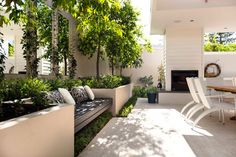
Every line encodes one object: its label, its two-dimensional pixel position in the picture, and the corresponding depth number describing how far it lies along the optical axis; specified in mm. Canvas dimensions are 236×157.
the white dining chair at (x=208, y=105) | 3056
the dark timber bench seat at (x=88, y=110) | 2234
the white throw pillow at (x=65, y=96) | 2602
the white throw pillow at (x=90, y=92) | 3691
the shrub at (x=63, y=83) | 3170
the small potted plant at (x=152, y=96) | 5912
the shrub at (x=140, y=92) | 7548
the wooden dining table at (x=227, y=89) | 2813
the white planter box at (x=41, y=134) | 1103
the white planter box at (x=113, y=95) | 3976
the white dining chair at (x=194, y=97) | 3478
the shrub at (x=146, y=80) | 8418
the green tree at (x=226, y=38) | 14105
